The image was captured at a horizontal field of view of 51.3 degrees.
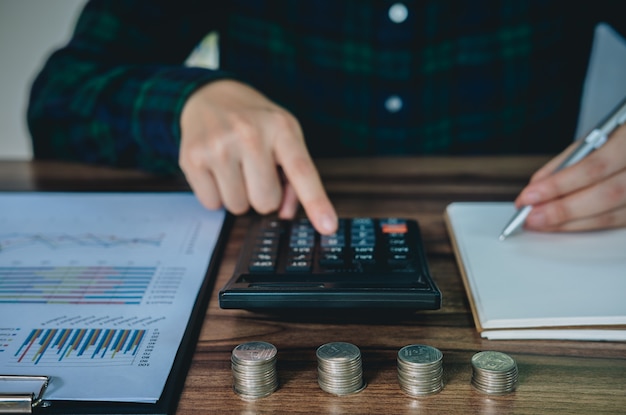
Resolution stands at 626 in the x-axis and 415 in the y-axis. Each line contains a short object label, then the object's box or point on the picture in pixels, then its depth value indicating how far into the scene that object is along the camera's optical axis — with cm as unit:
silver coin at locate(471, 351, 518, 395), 35
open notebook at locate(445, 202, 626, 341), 41
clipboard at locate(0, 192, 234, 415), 34
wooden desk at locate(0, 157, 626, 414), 35
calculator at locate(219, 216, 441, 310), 41
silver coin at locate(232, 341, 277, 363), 36
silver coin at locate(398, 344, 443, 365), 36
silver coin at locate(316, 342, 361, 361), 36
